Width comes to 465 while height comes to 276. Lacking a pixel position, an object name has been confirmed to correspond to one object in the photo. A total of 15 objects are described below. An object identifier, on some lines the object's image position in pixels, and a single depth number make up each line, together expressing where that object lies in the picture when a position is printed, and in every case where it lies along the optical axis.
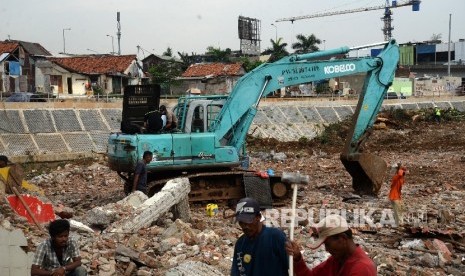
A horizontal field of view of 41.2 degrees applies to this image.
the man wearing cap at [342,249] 3.44
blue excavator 11.66
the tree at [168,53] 69.62
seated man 4.83
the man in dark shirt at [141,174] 10.38
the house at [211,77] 42.84
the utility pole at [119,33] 55.34
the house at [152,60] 56.88
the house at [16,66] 37.75
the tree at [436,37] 87.66
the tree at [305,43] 66.69
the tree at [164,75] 41.78
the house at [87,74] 39.16
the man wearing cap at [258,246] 3.98
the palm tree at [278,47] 59.29
